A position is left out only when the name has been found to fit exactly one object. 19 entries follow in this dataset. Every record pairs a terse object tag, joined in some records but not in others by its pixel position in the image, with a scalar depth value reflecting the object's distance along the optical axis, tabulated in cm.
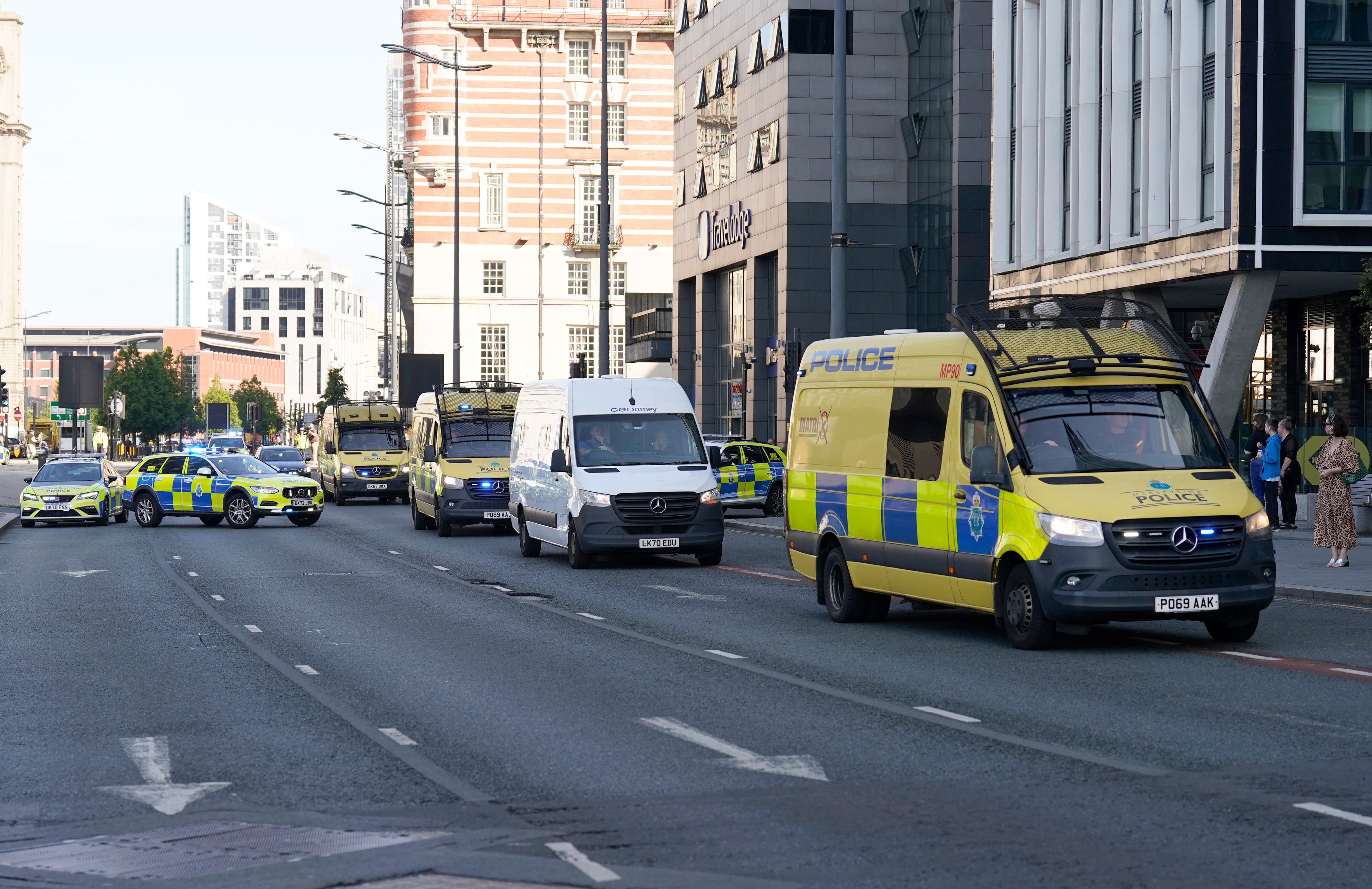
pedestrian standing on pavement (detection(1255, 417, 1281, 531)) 2941
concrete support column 3300
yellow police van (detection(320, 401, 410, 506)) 4847
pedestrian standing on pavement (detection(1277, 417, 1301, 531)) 2936
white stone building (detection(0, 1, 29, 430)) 17388
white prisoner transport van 2327
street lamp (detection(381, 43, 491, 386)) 5603
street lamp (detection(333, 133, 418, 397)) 9538
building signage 5822
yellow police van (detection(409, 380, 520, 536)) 3170
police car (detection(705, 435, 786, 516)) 3734
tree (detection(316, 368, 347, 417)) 13025
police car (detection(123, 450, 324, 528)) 3750
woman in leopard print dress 2067
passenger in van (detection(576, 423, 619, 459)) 2388
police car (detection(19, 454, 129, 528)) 3962
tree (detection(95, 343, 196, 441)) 12219
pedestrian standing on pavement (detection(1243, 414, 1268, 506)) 3089
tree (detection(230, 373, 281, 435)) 18525
